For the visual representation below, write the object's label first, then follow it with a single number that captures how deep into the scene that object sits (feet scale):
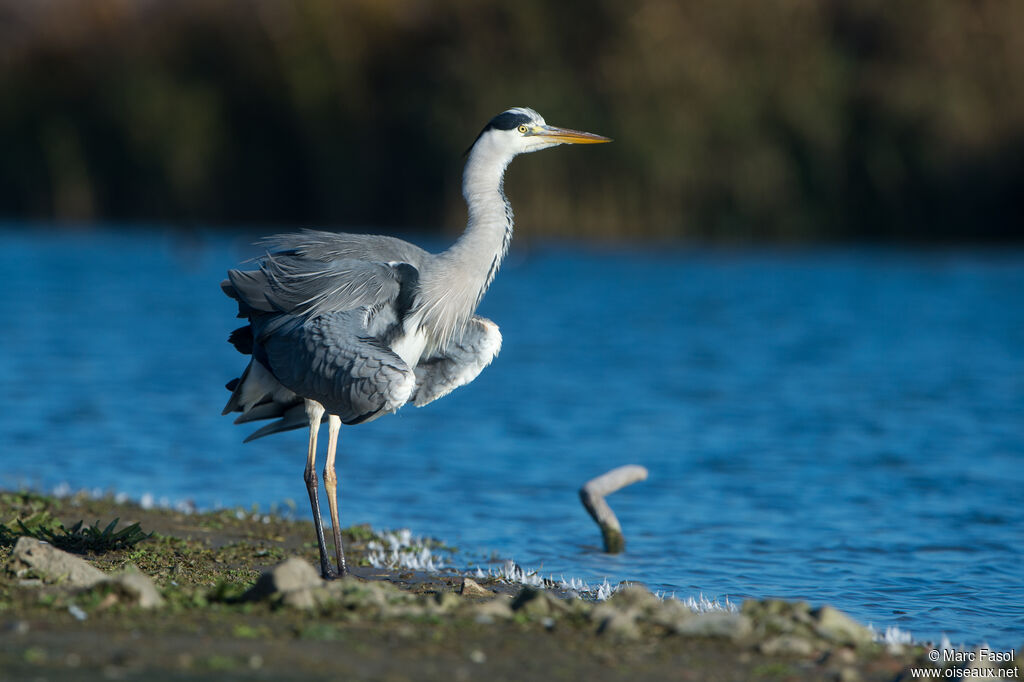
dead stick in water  54.90
